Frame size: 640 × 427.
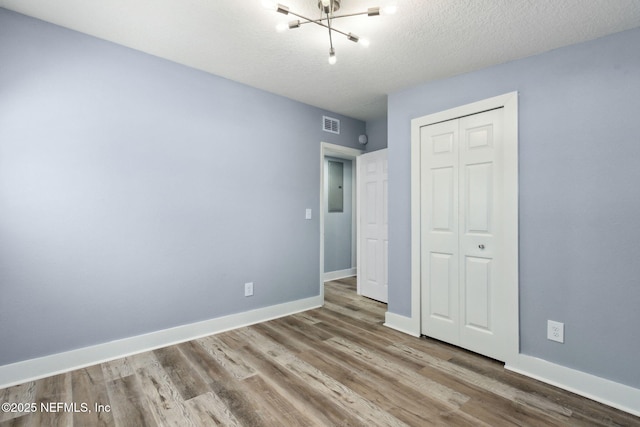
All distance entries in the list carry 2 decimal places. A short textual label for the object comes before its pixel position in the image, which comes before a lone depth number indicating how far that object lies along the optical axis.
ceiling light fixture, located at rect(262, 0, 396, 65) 1.73
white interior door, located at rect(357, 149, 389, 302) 4.12
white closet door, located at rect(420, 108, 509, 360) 2.53
